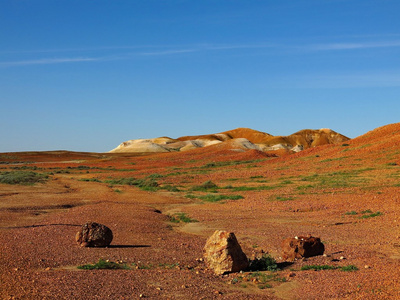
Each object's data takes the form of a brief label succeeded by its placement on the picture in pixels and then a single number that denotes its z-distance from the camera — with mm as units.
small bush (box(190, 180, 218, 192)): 34338
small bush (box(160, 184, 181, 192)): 33947
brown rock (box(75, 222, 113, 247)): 12648
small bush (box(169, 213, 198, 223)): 19378
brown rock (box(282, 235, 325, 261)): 11727
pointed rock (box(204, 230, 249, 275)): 10367
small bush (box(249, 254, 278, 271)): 10857
